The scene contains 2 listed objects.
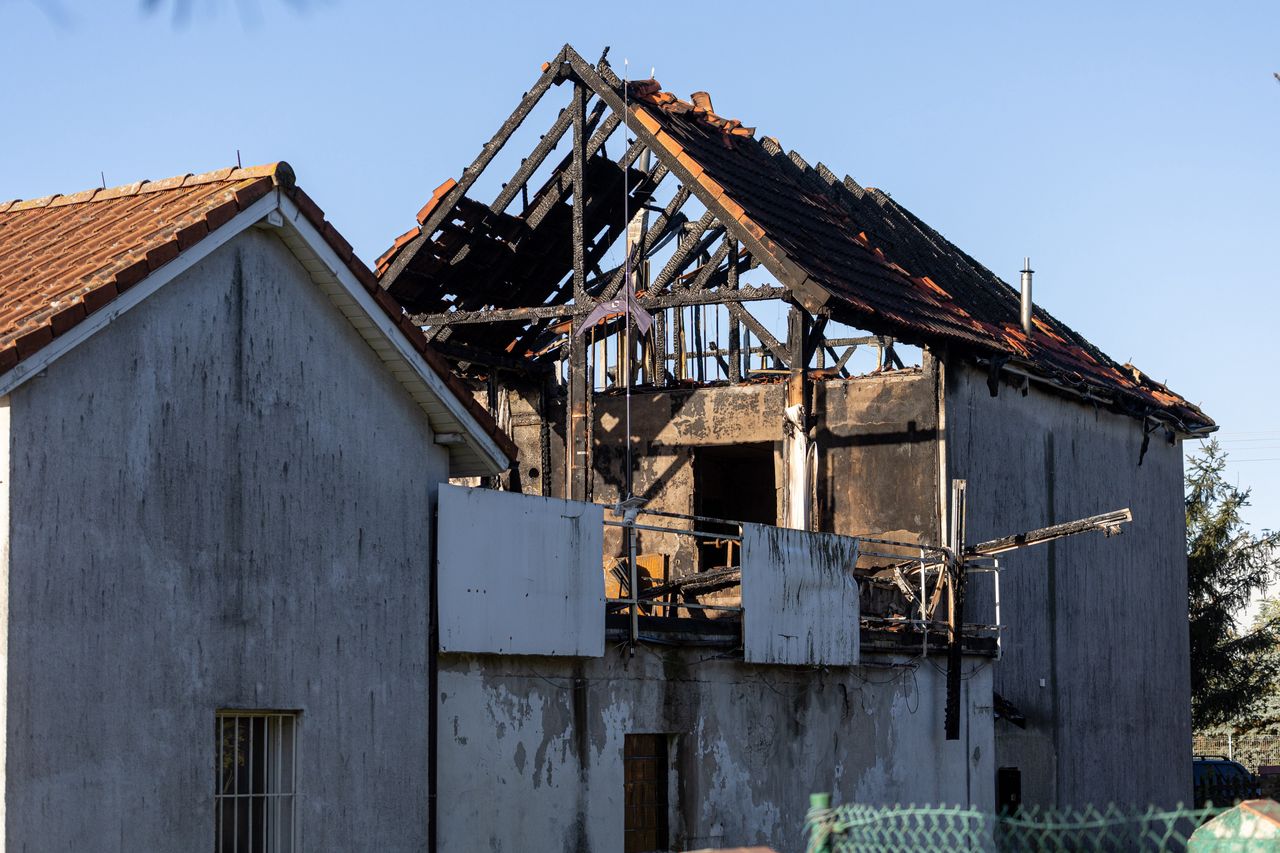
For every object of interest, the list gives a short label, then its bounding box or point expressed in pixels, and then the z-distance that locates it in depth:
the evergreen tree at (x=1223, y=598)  38.91
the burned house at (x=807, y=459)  17.72
